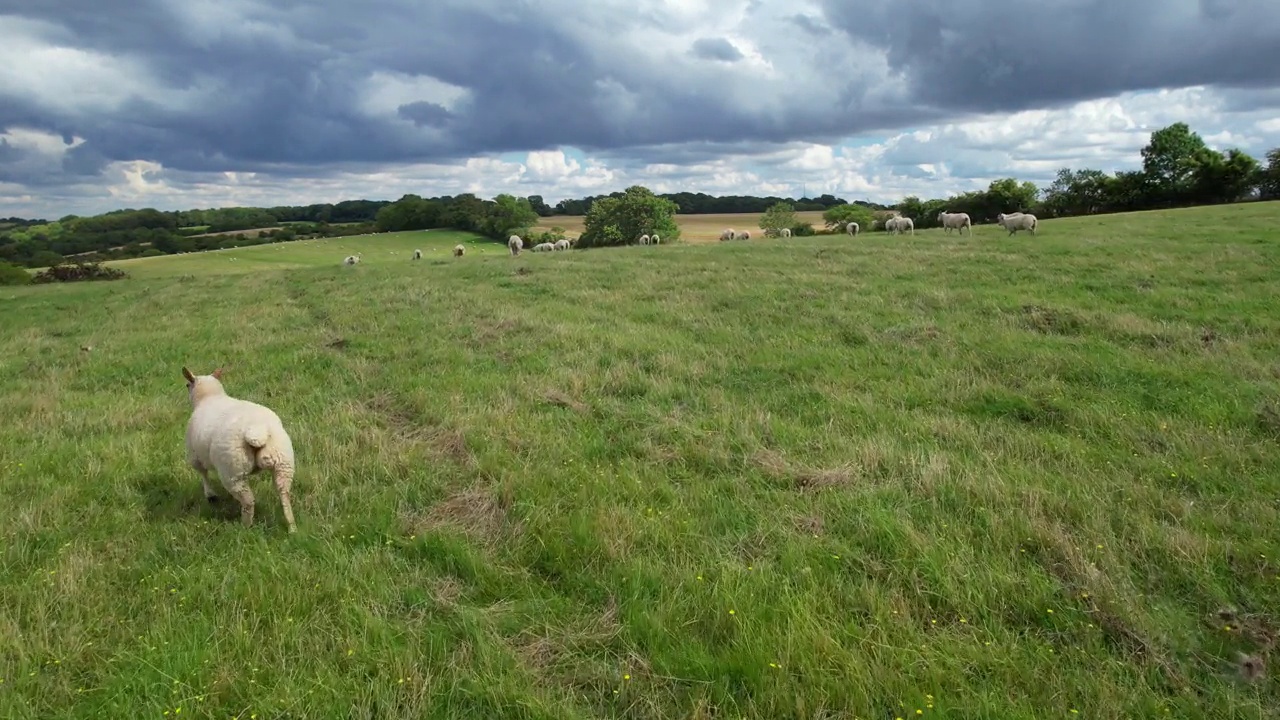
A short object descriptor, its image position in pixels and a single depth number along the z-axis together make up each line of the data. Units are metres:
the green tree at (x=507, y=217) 99.32
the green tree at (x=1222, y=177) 59.72
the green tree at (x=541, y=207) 142.00
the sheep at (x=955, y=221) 37.75
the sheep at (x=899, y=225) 44.66
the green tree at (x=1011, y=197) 67.69
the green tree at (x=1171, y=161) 62.11
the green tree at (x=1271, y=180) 58.44
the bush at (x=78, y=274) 44.53
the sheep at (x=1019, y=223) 34.09
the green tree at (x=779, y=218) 96.03
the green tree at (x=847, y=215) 93.12
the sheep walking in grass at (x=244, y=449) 5.94
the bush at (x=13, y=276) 45.22
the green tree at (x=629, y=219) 89.06
